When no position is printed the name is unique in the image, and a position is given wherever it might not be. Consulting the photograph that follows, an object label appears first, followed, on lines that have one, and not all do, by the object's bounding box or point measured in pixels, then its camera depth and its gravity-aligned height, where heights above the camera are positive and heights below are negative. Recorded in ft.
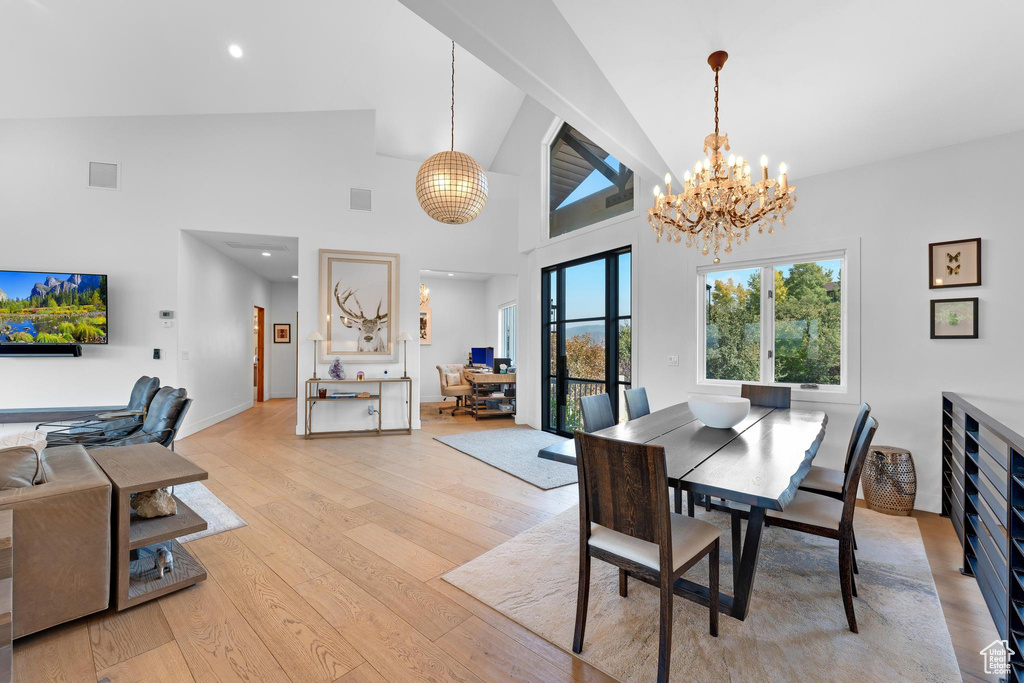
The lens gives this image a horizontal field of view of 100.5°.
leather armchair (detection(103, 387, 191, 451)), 9.83 -1.94
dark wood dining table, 4.97 -1.71
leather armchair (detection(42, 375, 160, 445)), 11.21 -2.51
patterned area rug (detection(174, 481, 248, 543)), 9.05 -4.01
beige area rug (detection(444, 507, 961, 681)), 5.21 -4.01
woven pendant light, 11.22 +4.11
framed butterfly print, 9.39 +1.68
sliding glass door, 15.84 +0.17
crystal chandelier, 7.83 +2.73
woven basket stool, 9.86 -3.33
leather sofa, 5.39 -2.66
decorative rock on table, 7.04 -2.75
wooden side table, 6.17 -2.96
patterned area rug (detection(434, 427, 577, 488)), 12.61 -4.09
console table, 18.04 -2.55
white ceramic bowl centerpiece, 7.82 -1.33
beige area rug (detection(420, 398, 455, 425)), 22.71 -4.34
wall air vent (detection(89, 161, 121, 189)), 15.67 +6.07
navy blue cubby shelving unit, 4.92 -2.75
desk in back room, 22.98 -3.06
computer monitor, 26.96 -1.08
